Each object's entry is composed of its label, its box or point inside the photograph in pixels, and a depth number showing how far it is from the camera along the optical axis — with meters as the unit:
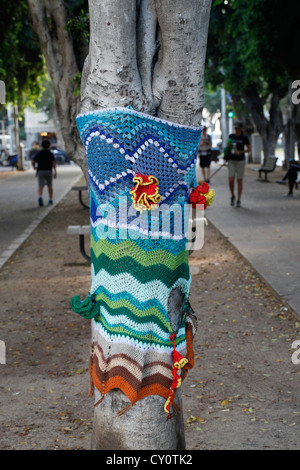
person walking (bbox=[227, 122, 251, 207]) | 14.85
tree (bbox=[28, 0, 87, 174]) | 11.66
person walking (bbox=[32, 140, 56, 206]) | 17.64
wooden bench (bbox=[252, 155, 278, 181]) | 23.45
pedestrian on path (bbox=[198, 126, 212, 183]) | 21.38
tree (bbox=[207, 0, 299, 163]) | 18.09
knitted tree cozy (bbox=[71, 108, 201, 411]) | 3.36
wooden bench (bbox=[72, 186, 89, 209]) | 16.29
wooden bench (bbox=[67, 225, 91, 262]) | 9.29
